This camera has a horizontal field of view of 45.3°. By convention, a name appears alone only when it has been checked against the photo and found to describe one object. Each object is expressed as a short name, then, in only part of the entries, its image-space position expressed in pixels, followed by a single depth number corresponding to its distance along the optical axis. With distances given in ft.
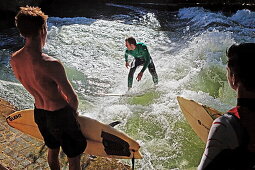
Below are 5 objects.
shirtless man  8.23
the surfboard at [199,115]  11.71
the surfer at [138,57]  19.30
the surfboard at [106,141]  11.41
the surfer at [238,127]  5.17
